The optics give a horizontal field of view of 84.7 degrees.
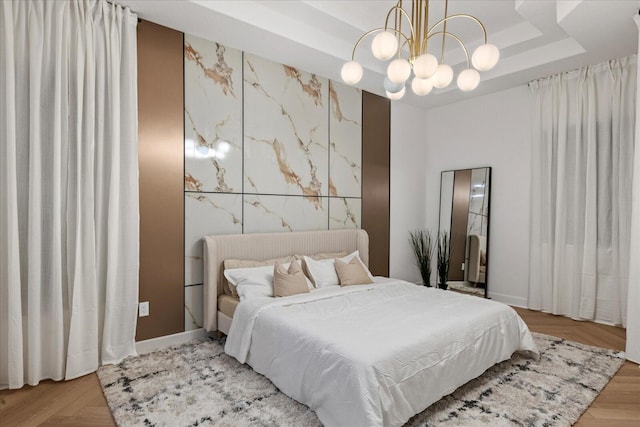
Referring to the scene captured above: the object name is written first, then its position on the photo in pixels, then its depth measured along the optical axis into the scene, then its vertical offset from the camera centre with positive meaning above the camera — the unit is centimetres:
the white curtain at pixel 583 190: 363 +23
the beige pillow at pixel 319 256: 351 -56
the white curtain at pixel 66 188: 231 +9
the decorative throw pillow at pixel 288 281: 301 -66
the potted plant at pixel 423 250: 518 -63
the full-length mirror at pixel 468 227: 479 -25
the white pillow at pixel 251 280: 298 -67
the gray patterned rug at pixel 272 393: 203 -123
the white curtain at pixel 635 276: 283 -53
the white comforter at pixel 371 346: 181 -85
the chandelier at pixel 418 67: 201 +86
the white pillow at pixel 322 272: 345 -66
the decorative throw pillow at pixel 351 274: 352 -68
